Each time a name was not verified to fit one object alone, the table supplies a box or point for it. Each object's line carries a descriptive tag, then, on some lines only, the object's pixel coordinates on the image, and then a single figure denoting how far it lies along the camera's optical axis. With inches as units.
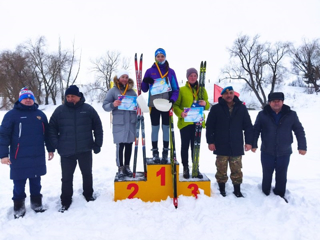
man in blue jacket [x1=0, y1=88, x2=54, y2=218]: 114.1
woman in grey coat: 141.4
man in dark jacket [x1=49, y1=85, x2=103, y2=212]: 123.1
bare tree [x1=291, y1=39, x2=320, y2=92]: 1130.7
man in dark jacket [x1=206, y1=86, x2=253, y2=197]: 136.3
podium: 133.3
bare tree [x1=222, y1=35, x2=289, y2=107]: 1075.9
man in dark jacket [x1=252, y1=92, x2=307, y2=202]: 132.0
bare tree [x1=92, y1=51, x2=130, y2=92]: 1150.9
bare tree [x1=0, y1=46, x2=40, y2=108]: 934.1
